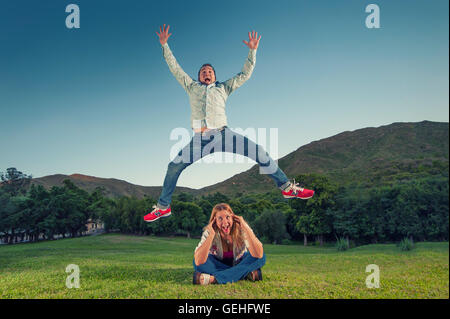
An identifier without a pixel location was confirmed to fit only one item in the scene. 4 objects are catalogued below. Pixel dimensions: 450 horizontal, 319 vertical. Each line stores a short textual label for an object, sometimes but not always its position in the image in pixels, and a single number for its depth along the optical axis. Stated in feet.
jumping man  16.47
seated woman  14.96
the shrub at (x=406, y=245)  40.82
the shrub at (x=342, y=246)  62.44
